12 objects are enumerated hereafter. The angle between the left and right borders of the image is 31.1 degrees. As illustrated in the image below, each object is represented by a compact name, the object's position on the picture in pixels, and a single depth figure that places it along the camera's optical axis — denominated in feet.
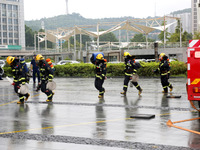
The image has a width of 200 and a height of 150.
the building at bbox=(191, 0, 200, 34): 649.20
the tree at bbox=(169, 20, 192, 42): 268.93
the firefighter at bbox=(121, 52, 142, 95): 52.49
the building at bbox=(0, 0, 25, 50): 465.06
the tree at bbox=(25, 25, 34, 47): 540.11
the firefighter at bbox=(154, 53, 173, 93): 54.42
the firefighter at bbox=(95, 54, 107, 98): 50.39
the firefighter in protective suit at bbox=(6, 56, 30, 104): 44.16
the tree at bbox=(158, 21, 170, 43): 299.07
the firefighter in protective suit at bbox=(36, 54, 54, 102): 45.16
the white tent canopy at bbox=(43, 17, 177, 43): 226.38
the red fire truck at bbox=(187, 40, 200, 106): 28.67
